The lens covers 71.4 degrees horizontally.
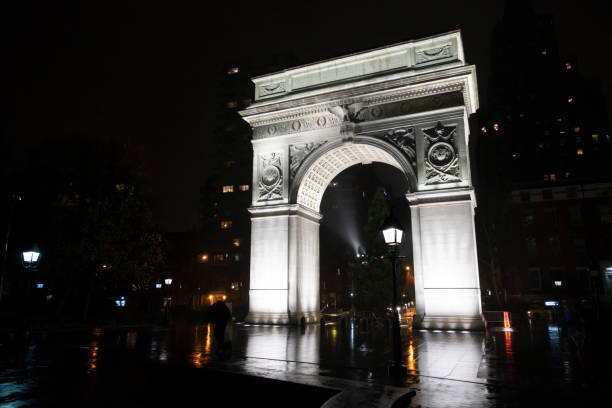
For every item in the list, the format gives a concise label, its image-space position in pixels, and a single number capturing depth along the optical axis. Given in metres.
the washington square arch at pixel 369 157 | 19.39
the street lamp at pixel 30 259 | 14.96
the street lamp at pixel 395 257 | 7.95
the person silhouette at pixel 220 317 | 10.68
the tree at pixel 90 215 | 22.55
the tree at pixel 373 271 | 28.94
